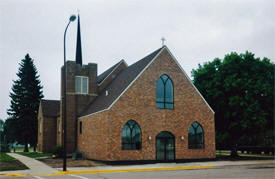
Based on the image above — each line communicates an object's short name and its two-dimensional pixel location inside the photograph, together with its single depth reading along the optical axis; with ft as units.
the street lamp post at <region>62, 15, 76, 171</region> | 63.05
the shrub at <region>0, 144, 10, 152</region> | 168.14
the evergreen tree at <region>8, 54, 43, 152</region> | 158.81
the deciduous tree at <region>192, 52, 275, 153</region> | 97.09
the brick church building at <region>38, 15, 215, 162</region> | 81.56
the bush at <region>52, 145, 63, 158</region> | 101.40
